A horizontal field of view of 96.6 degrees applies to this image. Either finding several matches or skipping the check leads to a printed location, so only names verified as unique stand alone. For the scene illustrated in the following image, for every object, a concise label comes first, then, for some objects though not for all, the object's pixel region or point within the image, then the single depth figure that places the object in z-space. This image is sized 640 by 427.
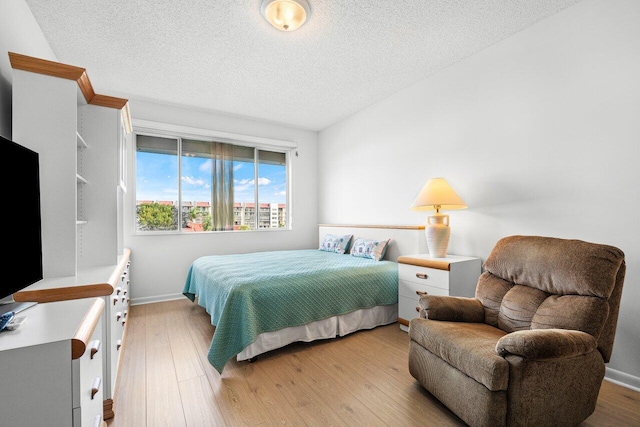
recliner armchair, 1.36
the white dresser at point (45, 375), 0.85
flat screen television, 1.14
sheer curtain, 4.38
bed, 2.17
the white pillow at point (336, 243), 4.10
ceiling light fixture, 2.02
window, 3.99
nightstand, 2.49
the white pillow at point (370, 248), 3.45
